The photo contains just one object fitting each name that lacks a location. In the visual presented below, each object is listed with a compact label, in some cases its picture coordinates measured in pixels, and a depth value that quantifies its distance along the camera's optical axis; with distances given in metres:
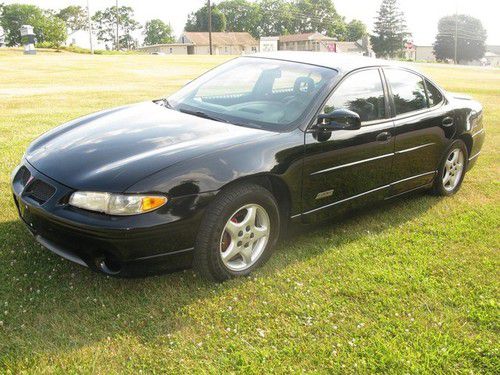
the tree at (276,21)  118.56
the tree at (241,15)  119.94
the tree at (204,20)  107.19
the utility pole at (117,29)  112.64
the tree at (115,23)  118.56
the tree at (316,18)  118.56
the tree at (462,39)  91.38
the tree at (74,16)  108.06
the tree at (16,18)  93.50
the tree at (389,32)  90.31
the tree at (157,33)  125.19
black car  3.22
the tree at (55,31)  66.00
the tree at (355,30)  117.19
